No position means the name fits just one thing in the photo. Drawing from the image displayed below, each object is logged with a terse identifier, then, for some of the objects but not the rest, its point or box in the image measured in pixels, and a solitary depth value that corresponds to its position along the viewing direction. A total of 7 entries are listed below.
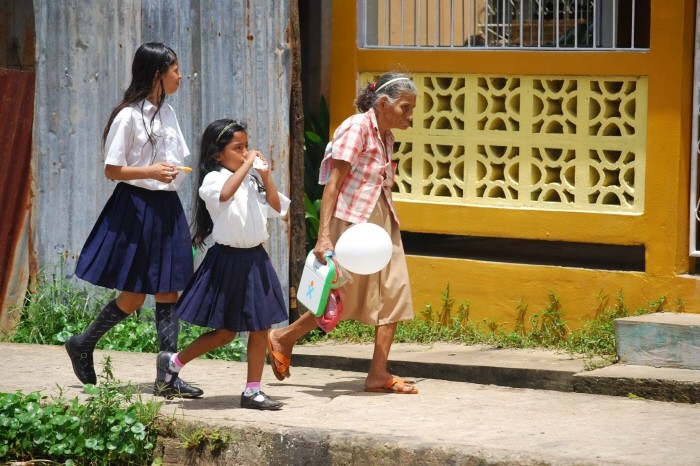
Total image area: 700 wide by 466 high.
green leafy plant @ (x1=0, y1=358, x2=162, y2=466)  11.37
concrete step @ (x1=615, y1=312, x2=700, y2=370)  12.84
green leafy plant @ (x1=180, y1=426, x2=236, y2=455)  11.26
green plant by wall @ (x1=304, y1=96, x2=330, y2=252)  16.16
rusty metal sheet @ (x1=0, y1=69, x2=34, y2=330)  16.45
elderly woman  12.46
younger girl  11.72
